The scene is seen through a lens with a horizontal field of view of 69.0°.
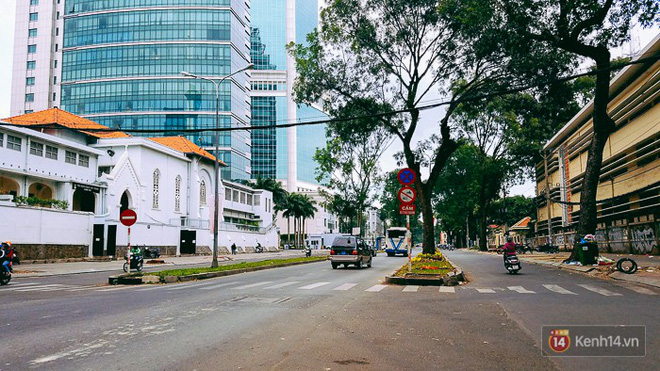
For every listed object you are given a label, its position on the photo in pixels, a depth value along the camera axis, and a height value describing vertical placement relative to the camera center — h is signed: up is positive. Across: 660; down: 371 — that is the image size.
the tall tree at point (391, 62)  23.44 +8.80
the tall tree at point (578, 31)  20.48 +8.75
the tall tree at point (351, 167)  43.84 +6.21
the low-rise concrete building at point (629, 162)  29.06 +4.92
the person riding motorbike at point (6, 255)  17.42 -0.76
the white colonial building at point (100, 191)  34.19 +4.00
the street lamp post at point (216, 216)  23.80 +0.91
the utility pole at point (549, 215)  41.24 +1.39
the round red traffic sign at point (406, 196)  15.94 +1.19
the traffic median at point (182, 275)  17.48 -1.65
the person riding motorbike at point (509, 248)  20.50 -0.72
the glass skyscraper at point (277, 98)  129.12 +36.85
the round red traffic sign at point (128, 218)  18.92 +0.63
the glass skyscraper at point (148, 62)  84.62 +30.50
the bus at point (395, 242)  49.38 -1.03
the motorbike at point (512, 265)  20.05 -1.41
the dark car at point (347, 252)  25.33 -1.04
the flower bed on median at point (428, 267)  17.24 -1.39
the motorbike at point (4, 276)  17.17 -1.47
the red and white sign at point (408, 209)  15.93 +0.76
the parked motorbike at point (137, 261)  24.26 -1.38
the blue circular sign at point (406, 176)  16.12 +1.88
